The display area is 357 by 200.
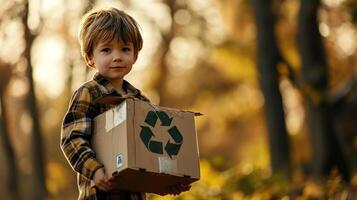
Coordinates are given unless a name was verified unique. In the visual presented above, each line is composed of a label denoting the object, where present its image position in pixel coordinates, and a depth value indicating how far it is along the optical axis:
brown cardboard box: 4.91
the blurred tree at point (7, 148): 19.03
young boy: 5.01
